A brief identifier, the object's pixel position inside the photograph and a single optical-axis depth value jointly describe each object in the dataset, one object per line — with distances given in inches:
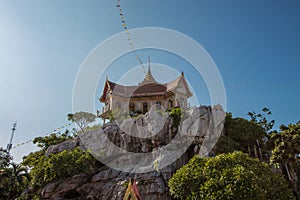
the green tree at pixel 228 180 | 521.0
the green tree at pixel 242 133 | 956.8
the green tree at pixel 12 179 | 1008.2
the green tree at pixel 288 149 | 679.7
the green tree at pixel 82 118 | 1499.8
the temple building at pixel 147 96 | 1245.1
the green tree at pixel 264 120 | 1320.1
